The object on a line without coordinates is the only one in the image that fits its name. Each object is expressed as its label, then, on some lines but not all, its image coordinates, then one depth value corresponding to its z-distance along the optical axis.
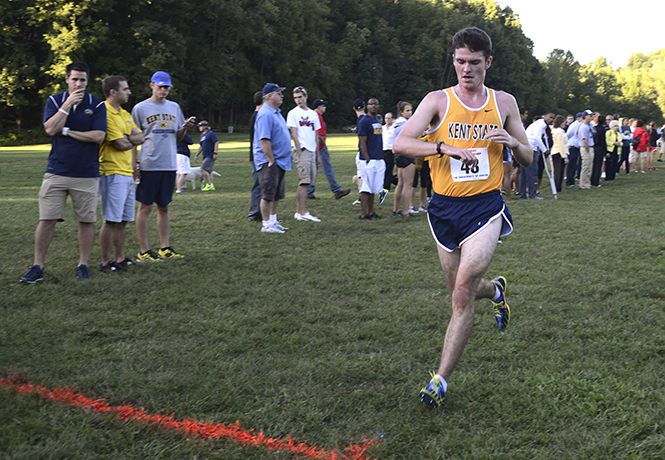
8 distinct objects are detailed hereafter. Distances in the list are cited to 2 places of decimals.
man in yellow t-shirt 6.56
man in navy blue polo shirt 6.02
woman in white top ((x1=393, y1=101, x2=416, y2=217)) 10.70
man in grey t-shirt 7.04
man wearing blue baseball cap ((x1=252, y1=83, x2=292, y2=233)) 8.91
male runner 3.50
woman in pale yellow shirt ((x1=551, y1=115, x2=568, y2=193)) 15.49
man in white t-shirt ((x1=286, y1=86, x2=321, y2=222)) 10.50
